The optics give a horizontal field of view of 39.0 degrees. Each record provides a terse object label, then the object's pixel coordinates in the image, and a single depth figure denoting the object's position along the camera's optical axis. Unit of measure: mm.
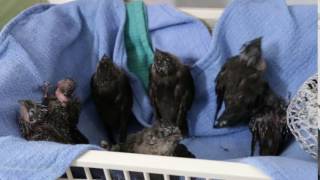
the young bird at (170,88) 1035
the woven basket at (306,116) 828
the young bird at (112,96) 1065
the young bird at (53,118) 908
